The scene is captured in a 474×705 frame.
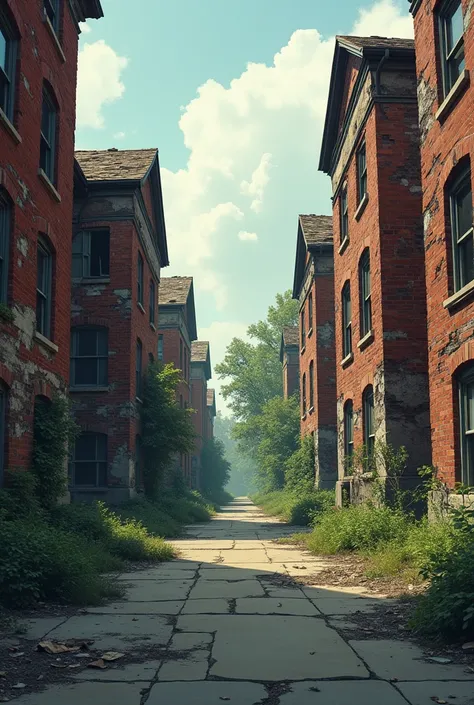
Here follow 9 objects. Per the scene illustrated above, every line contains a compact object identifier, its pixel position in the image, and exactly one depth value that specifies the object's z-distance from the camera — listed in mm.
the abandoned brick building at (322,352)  24547
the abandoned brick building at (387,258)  13555
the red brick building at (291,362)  41375
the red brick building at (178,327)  33906
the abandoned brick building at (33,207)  10609
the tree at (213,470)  46966
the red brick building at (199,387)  45078
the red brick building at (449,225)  9742
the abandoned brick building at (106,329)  19406
